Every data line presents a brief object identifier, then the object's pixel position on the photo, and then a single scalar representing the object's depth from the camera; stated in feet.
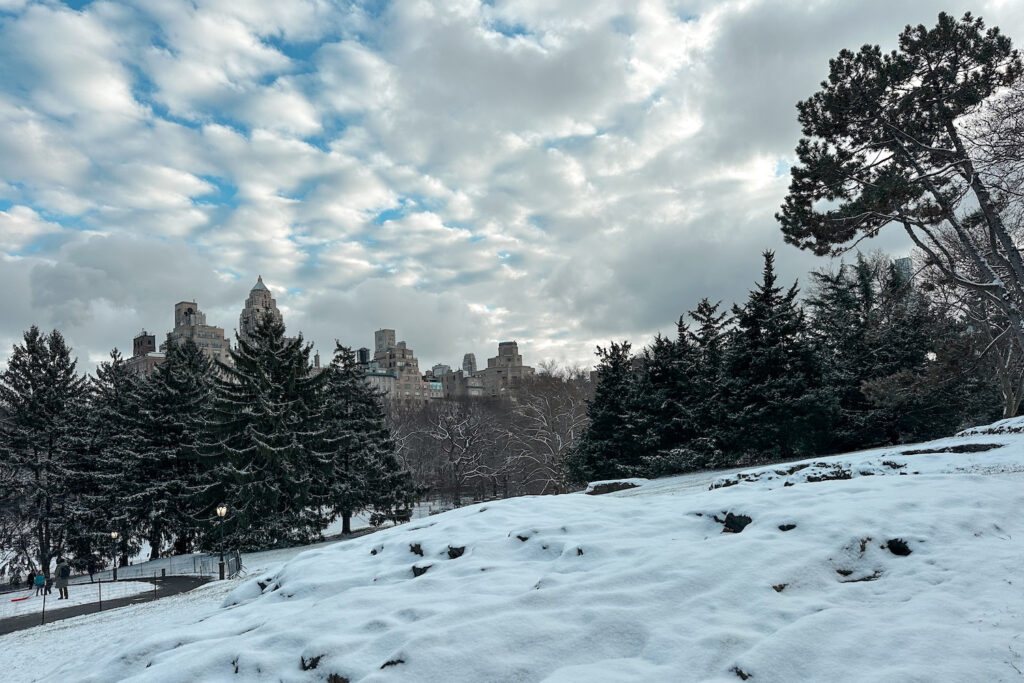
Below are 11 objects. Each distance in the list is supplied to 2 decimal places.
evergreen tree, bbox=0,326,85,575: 108.99
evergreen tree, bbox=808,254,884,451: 84.99
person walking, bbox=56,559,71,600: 68.54
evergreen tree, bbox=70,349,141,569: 109.09
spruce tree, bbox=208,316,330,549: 94.48
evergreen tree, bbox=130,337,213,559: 109.81
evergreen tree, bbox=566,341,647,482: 95.14
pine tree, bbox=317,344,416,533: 107.04
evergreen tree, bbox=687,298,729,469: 86.33
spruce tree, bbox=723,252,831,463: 82.48
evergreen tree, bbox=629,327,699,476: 91.09
